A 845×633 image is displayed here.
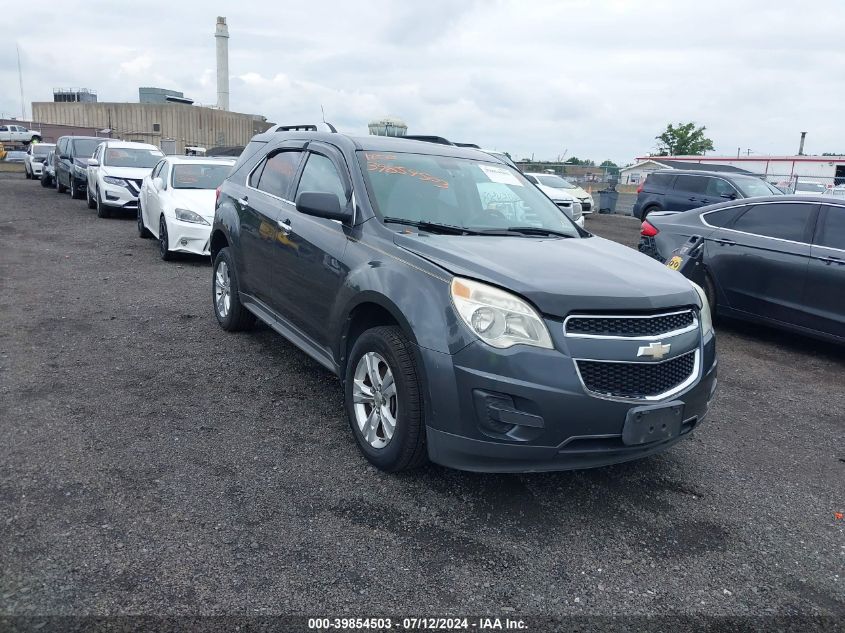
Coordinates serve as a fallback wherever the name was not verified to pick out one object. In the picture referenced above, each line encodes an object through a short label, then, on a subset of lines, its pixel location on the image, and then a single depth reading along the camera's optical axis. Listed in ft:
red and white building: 100.01
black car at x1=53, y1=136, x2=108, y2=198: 62.64
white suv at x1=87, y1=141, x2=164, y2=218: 49.39
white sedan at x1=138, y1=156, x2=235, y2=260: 32.94
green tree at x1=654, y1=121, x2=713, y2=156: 231.09
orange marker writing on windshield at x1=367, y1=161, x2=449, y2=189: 14.73
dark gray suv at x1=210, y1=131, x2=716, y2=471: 10.50
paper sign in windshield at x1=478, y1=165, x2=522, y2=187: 16.37
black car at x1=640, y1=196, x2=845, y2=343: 21.36
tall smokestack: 244.01
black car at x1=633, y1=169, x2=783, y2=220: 53.11
